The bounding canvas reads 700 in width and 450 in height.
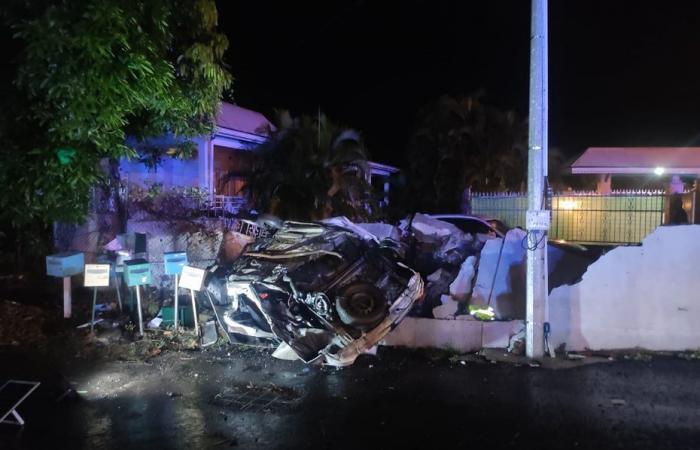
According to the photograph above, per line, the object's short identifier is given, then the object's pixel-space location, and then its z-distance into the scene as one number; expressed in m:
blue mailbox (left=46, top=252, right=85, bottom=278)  9.09
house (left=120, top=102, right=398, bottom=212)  14.46
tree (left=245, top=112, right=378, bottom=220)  14.25
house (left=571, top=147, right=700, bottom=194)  18.92
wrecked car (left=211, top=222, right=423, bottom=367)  7.48
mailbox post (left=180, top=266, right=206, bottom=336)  8.71
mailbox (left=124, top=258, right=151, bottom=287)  8.86
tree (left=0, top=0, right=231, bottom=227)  6.01
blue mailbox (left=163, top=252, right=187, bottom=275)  9.03
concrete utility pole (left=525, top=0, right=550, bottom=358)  7.51
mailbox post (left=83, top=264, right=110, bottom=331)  8.89
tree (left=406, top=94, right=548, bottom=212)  21.98
